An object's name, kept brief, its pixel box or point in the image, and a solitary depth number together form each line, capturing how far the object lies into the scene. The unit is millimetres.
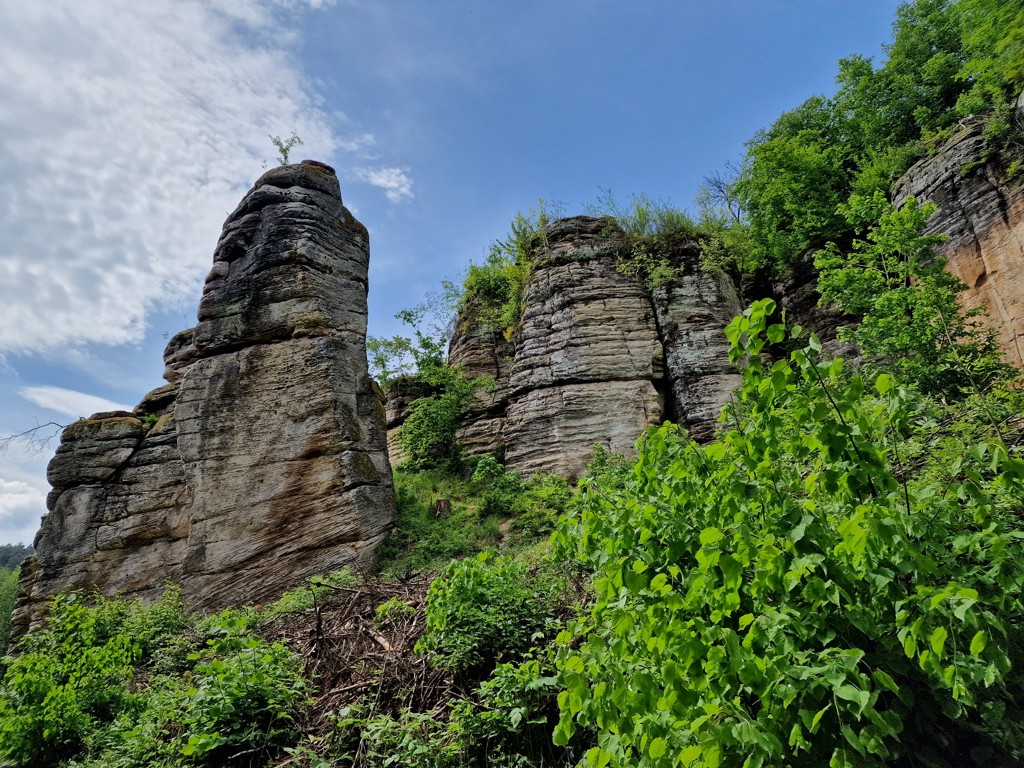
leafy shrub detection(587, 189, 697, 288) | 17562
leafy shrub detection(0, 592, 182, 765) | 5828
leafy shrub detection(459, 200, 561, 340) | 19703
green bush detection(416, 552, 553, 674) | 4961
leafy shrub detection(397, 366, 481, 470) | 17297
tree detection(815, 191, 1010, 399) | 9781
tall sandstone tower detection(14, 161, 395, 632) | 12148
